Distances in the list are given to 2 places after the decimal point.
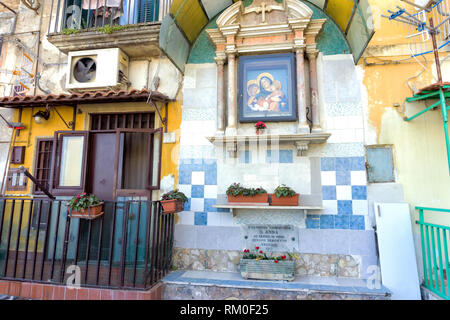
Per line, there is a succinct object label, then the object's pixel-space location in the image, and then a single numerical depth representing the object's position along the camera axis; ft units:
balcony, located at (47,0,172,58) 17.33
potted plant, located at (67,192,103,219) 13.23
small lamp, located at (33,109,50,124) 18.92
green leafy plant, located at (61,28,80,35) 17.77
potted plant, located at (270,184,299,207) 14.98
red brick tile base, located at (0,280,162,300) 12.60
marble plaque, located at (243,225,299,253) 15.70
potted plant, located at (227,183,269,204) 15.46
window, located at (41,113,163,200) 16.92
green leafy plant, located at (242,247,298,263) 14.93
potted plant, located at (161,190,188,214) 14.64
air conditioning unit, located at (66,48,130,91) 17.74
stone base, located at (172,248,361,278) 15.02
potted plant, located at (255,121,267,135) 16.20
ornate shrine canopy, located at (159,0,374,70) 14.80
